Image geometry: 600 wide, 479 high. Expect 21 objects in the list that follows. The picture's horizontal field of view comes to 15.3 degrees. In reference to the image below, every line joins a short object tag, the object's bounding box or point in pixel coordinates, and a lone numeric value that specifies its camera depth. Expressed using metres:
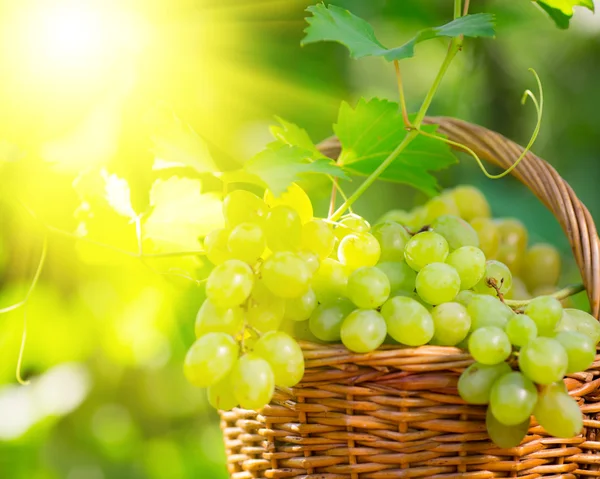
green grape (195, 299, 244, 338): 0.97
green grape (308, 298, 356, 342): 0.99
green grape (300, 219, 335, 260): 1.01
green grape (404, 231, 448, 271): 1.00
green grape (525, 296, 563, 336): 0.98
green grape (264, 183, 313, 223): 1.03
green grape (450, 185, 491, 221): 1.16
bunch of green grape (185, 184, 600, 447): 0.96
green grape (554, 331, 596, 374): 0.96
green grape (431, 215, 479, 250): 1.04
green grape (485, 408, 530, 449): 0.97
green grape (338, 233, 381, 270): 1.01
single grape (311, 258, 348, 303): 1.01
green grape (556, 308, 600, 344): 1.00
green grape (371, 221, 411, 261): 1.04
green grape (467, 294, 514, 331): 0.98
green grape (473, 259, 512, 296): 1.03
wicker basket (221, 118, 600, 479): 0.97
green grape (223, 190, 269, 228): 1.01
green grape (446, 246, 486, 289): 1.01
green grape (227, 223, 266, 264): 0.99
